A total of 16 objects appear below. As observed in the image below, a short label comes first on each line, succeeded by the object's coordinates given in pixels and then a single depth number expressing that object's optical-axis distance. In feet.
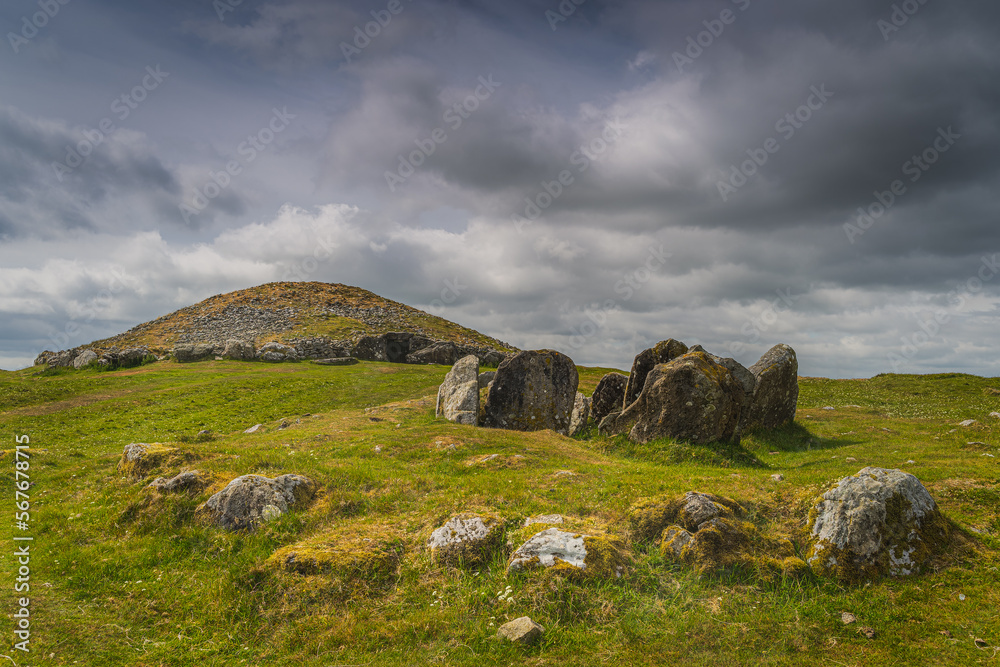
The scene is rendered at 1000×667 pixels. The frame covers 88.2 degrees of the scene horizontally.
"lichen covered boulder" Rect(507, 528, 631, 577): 33.63
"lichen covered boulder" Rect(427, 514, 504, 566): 37.11
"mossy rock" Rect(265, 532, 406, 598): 34.63
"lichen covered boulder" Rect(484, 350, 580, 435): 92.79
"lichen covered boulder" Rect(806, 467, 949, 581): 32.86
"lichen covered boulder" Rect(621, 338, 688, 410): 88.17
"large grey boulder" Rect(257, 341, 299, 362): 207.51
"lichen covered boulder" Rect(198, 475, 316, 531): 43.16
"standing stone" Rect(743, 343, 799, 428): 88.17
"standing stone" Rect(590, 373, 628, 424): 93.25
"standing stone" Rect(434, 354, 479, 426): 93.04
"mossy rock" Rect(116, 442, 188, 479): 54.34
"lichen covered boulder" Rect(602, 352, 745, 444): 71.92
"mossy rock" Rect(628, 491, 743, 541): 37.42
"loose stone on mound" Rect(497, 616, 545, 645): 29.01
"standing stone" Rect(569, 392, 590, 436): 93.60
